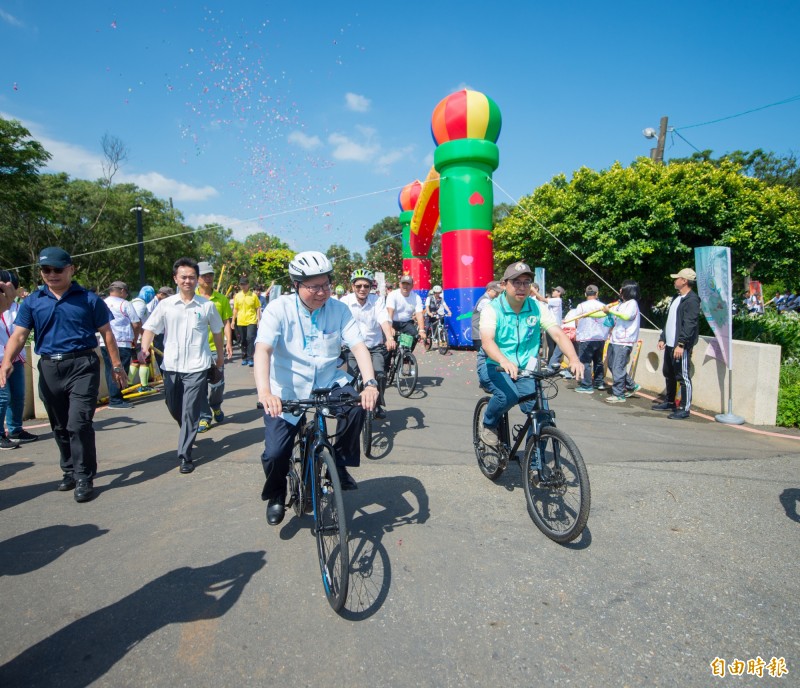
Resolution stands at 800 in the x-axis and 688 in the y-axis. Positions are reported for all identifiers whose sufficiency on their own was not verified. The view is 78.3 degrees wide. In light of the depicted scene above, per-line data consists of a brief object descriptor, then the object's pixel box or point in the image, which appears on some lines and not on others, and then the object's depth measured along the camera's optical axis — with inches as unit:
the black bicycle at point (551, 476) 124.2
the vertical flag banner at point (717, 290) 254.2
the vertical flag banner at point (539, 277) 471.6
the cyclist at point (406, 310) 315.6
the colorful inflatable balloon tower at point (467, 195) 559.5
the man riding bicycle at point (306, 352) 124.0
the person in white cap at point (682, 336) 258.5
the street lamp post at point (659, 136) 682.2
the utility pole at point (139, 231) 697.4
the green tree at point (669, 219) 534.9
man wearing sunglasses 167.3
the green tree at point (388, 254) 1596.9
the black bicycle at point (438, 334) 575.7
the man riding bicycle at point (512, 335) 152.4
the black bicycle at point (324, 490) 102.3
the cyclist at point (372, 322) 246.1
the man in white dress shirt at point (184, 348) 195.9
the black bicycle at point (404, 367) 317.7
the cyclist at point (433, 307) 665.3
